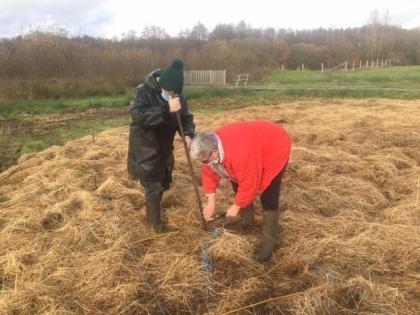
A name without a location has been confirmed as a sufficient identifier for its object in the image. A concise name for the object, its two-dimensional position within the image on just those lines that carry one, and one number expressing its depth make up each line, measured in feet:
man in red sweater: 10.32
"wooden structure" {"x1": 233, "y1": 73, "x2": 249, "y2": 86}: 94.27
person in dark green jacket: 12.40
